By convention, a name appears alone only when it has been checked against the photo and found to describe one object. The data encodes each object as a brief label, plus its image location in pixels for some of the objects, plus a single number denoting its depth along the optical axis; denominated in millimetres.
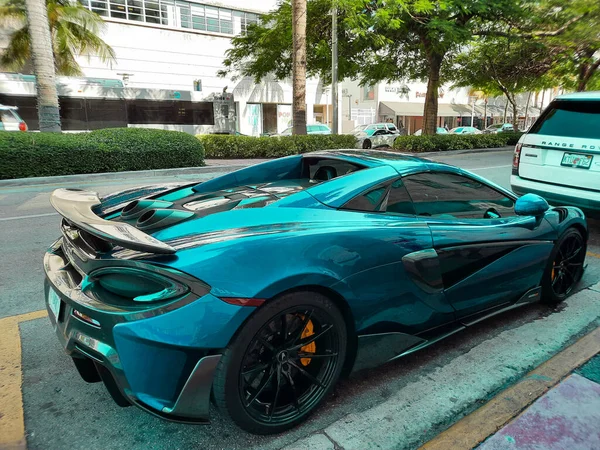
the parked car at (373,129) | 21289
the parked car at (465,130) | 37062
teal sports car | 1794
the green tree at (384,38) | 14445
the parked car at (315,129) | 23925
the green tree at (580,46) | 14688
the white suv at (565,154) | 5020
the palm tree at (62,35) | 20766
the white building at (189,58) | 25656
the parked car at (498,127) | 38844
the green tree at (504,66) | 21047
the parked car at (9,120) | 13633
